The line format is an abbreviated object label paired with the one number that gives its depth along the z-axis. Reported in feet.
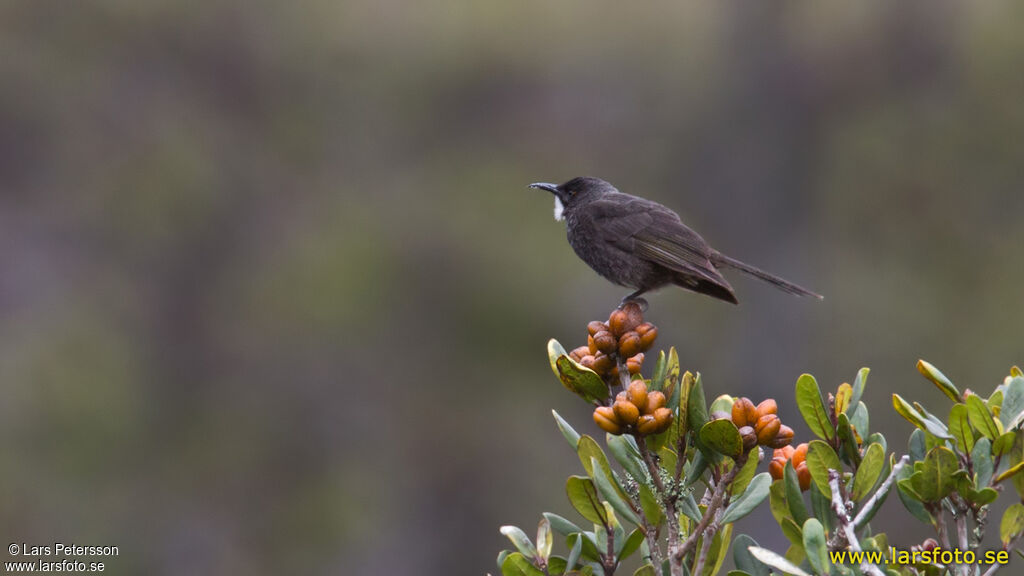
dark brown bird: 24.98
